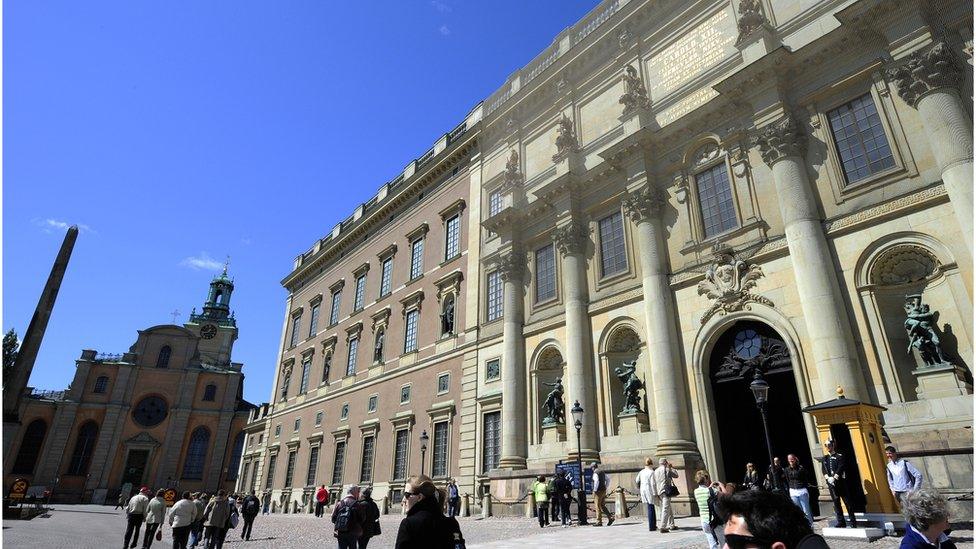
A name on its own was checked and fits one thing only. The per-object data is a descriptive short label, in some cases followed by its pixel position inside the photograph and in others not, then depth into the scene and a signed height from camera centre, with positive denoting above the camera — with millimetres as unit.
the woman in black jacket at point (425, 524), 4332 -97
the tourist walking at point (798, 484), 11477 +581
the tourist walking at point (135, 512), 13625 -106
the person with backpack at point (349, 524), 8242 -195
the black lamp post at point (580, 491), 16062 +569
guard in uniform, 10917 +598
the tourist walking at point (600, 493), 15695 +521
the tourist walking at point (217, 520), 12609 -244
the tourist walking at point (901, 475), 10538 +710
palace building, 14969 +8561
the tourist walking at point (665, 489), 13249 +535
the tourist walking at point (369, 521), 8453 -159
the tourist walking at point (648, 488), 13629 +582
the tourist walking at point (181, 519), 11682 -220
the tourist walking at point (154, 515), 13164 -163
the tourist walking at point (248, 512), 17281 -96
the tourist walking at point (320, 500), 25866 +409
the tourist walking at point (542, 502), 16453 +266
